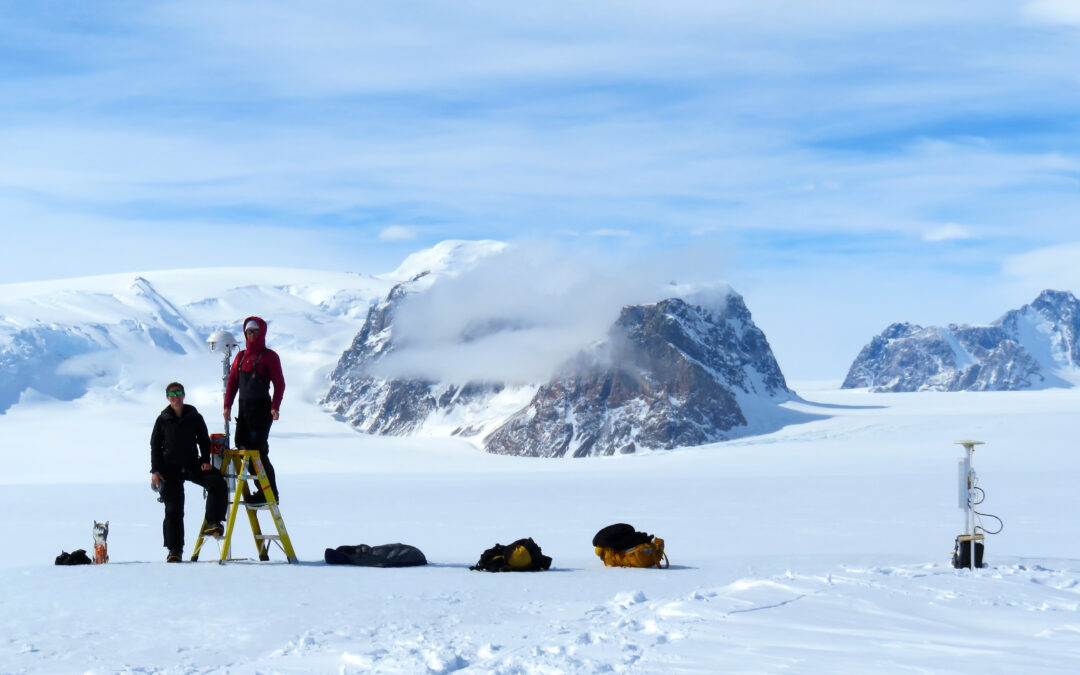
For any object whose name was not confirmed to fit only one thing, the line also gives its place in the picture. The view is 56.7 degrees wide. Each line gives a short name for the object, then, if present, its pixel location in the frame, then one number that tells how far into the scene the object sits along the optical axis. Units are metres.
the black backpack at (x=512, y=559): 12.50
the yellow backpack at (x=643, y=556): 13.16
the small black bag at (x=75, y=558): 12.84
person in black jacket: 12.23
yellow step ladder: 12.07
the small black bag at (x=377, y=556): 12.68
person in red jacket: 12.13
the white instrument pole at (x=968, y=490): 13.31
